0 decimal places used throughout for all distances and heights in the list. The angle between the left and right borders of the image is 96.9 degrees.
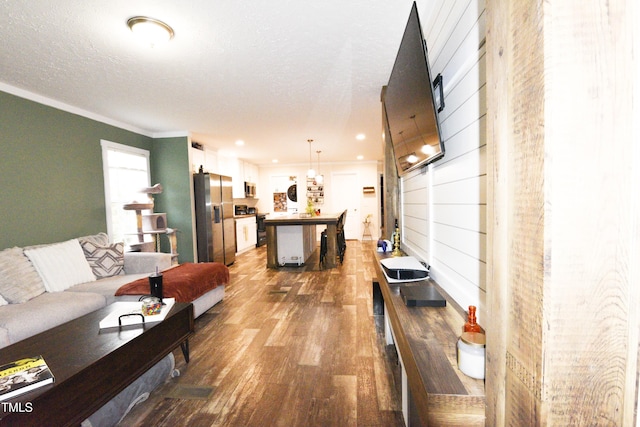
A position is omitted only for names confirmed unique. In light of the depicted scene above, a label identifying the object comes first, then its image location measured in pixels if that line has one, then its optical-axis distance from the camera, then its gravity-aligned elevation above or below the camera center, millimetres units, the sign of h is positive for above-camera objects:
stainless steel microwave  8161 +503
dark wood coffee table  1179 -780
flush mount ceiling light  1966 +1285
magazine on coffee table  1157 -724
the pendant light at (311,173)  7095 +792
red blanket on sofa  2648 -754
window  4246 +406
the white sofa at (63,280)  2123 -721
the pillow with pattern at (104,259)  3250 -580
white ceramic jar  831 -460
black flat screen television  1367 +579
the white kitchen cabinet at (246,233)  7133 -740
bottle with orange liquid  919 -402
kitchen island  5324 -691
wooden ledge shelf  774 -525
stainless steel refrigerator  5309 -221
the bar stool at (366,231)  9133 -896
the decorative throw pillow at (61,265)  2752 -558
